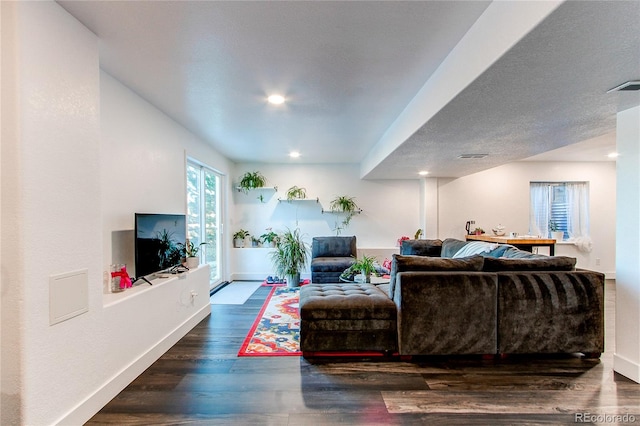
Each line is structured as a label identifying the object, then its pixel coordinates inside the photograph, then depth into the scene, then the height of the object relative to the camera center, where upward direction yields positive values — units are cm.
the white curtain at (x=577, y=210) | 615 -7
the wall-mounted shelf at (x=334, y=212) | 640 -8
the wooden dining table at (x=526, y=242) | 506 -58
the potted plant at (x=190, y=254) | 340 -53
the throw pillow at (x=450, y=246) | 463 -61
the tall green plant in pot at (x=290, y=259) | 547 -92
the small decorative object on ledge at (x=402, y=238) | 599 -62
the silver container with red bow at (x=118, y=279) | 231 -53
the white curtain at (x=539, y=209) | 624 -4
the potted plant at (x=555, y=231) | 607 -49
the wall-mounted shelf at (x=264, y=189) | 623 +41
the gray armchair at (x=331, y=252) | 520 -84
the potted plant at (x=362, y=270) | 380 -80
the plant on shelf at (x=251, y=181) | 607 +55
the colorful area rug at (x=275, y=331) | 282 -132
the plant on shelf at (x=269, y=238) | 613 -59
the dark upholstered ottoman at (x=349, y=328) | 267 -105
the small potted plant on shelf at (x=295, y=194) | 626 +30
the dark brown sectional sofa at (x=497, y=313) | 262 -91
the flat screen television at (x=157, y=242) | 253 -30
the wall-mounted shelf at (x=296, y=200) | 629 +17
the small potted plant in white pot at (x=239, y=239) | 619 -61
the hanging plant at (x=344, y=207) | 628 +2
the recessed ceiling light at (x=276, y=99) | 277 +102
